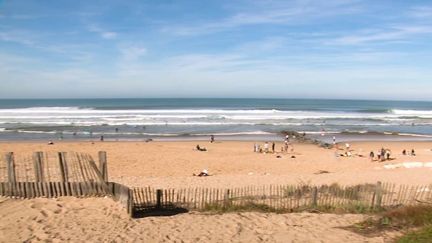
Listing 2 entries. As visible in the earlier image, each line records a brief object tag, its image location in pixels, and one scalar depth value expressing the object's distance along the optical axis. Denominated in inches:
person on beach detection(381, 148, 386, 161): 968.2
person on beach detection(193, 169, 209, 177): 730.8
